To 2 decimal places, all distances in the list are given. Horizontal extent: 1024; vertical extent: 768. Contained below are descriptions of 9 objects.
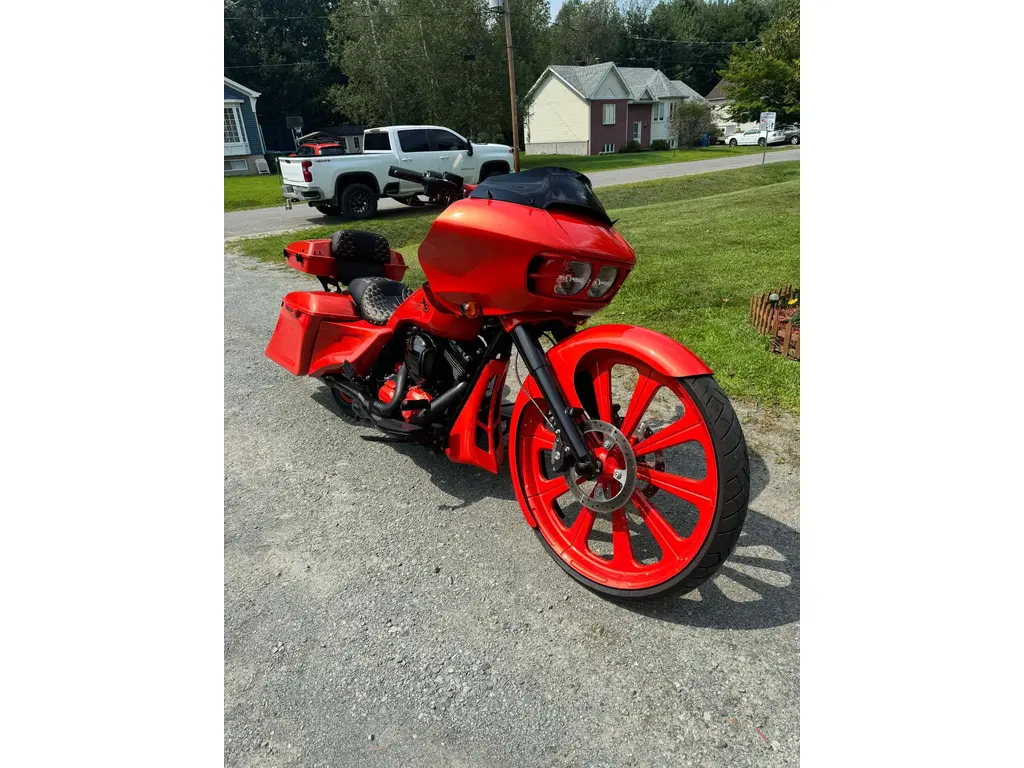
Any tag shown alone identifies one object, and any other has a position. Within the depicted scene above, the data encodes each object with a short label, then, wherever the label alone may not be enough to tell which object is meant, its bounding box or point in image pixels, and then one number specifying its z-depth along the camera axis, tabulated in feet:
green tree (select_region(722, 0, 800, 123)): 48.73
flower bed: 13.61
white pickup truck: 39.32
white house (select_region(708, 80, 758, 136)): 130.93
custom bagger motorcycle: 6.42
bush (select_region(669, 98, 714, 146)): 114.62
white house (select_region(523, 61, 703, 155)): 118.52
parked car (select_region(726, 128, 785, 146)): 108.27
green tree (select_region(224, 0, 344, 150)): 119.44
